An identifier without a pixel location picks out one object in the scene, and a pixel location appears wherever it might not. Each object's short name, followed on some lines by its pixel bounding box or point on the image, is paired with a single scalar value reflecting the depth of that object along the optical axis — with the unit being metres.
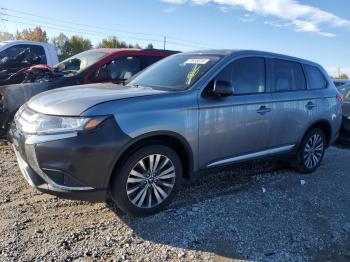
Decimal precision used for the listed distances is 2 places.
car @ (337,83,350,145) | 8.66
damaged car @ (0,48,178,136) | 6.37
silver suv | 3.67
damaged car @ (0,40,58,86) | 9.61
